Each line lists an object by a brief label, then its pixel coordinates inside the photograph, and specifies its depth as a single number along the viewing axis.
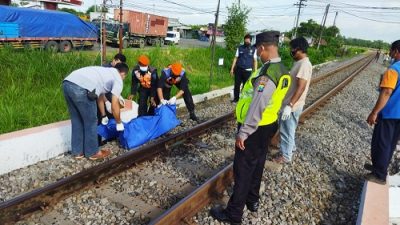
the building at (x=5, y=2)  27.34
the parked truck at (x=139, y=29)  26.42
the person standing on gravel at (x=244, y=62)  9.20
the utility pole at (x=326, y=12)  54.28
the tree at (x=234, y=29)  19.89
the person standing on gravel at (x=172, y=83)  6.63
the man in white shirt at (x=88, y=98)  4.78
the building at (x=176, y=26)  57.00
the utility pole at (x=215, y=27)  12.01
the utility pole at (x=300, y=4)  46.94
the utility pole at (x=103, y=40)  9.35
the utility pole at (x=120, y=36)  9.63
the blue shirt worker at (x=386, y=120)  4.30
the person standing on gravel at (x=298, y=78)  4.70
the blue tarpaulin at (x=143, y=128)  5.60
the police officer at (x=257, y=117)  3.09
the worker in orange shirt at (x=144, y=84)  6.70
